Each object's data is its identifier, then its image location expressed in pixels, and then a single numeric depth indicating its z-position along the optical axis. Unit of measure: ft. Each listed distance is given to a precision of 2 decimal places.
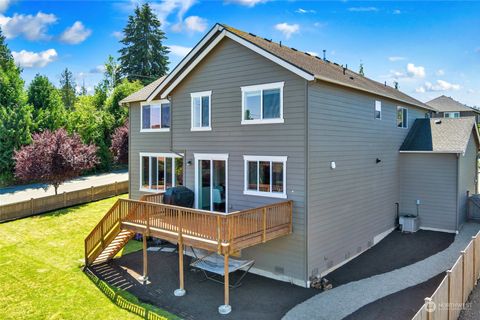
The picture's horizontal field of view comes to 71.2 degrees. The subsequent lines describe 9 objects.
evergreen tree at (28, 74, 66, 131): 102.58
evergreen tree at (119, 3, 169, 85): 160.15
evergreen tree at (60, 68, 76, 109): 223.51
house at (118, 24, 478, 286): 36.27
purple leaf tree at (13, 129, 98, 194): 69.21
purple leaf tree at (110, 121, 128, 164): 105.40
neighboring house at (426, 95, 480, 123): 165.01
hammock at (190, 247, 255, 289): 35.76
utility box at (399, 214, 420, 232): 53.26
